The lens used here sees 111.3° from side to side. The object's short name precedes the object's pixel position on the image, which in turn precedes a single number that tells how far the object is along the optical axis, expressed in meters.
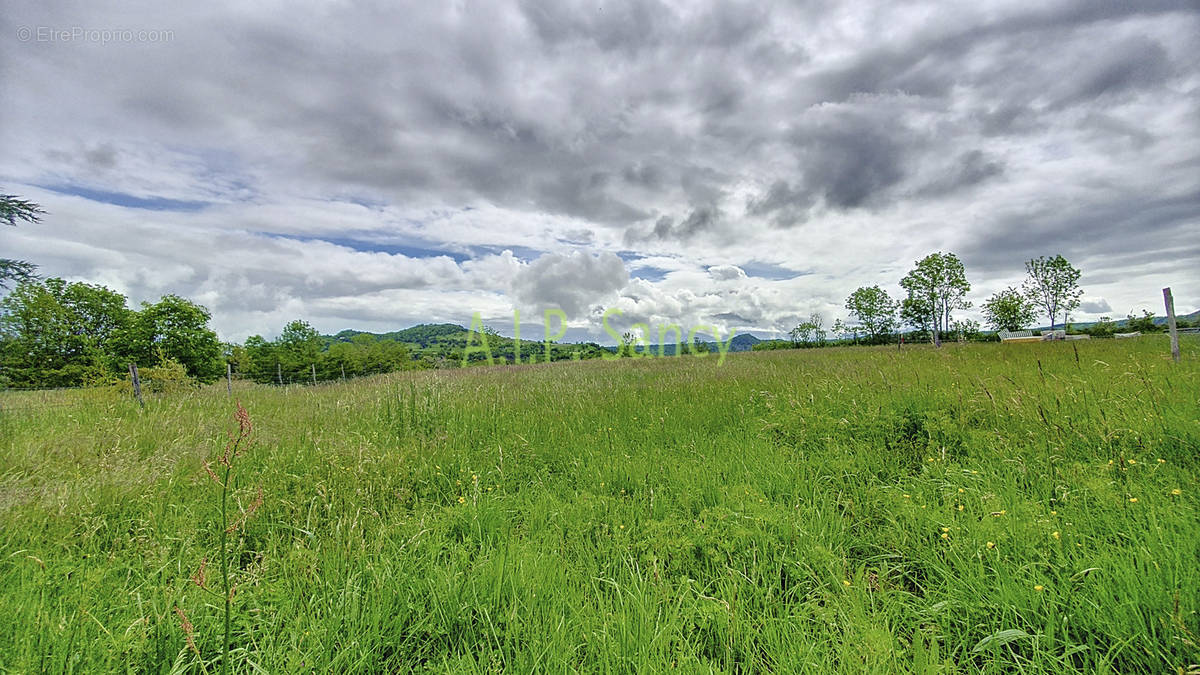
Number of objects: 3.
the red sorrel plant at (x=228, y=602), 1.17
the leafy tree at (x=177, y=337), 32.41
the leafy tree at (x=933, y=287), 44.38
